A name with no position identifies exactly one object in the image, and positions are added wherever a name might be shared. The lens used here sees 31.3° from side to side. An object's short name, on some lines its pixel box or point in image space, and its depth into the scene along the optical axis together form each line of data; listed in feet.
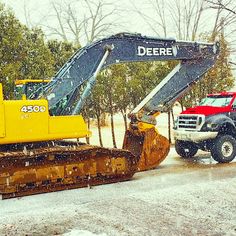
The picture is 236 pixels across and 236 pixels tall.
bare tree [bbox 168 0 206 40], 89.81
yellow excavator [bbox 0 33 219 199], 28.69
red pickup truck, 41.39
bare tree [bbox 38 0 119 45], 146.41
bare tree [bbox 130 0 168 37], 106.63
